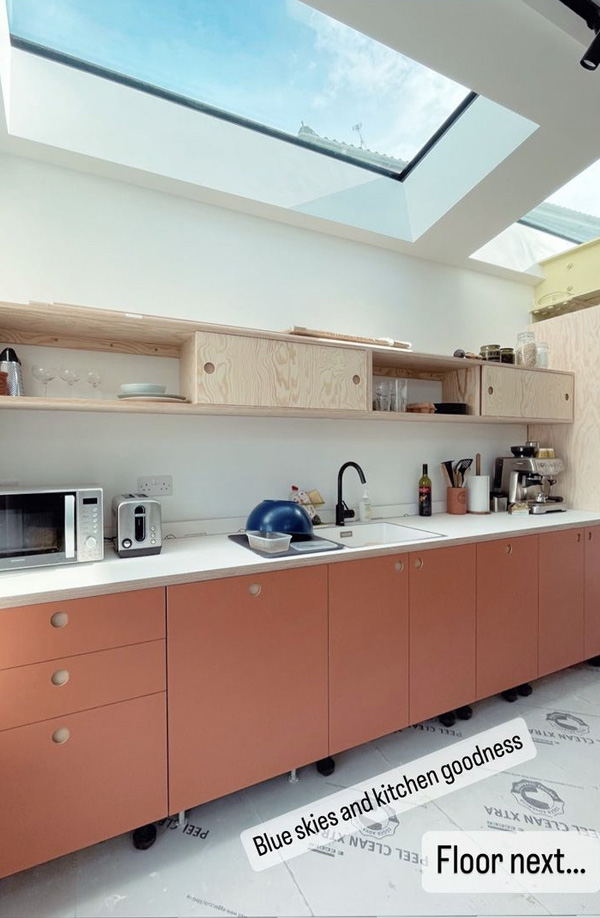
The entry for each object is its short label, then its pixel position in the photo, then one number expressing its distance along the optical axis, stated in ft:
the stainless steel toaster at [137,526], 5.08
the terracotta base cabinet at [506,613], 6.45
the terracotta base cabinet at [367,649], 5.28
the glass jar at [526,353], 8.63
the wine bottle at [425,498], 8.19
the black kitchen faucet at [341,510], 7.17
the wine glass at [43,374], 5.24
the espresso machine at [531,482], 8.50
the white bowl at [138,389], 5.19
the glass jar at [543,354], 8.86
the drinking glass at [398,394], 7.29
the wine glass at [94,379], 5.68
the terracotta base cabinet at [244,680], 4.43
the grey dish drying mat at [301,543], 5.14
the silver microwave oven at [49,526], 4.53
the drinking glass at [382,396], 7.25
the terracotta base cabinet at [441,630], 5.85
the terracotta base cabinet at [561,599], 7.11
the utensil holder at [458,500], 8.36
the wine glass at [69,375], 5.45
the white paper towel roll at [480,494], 8.43
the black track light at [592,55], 4.18
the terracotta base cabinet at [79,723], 3.77
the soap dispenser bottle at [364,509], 7.53
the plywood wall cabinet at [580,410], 8.59
